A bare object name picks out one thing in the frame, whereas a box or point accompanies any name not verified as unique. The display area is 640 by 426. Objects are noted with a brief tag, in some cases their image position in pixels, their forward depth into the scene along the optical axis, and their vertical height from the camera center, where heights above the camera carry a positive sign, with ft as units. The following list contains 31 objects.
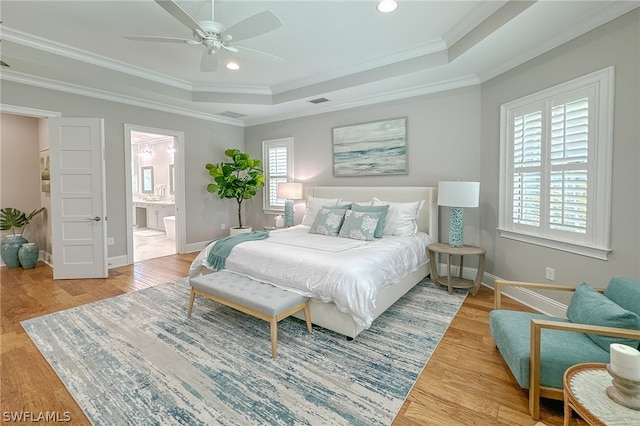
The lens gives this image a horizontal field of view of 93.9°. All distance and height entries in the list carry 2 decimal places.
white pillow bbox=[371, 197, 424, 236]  13.20 -0.91
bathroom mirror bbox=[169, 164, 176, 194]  28.45 +1.73
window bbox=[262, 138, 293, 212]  20.13 +2.20
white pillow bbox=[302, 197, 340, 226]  15.66 -0.35
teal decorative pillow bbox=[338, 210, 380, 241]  12.19 -1.12
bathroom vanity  27.72 -1.38
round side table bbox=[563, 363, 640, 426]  3.94 -2.84
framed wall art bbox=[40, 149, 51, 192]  15.96 +1.56
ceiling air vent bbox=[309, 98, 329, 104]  16.42 +5.48
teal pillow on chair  5.31 -2.20
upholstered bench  7.88 -2.79
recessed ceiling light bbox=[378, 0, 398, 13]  9.05 +5.96
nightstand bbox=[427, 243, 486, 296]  11.77 -2.91
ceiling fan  7.58 +4.73
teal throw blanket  11.11 -1.90
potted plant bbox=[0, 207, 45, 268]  15.79 -2.33
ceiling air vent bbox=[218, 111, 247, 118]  19.40 +5.61
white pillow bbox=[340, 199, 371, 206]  14.83 -0.18
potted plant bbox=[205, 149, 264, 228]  18.90 +1.30
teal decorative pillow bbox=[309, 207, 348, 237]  13.23 -1.04
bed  8.25 -2.19
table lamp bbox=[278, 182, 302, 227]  18.28 +0.22
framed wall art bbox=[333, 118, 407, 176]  15.42 +2.75
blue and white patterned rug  5.95 -4.13
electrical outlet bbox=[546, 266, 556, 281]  10.10 -2.56
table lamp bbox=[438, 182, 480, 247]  11.82 -0.05
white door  13.82 +0.03
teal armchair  5.34 -2.86
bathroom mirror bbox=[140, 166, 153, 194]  31.01 +2.07
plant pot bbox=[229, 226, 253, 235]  19.02 -2.01
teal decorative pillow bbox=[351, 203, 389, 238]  12.62 -0.51
